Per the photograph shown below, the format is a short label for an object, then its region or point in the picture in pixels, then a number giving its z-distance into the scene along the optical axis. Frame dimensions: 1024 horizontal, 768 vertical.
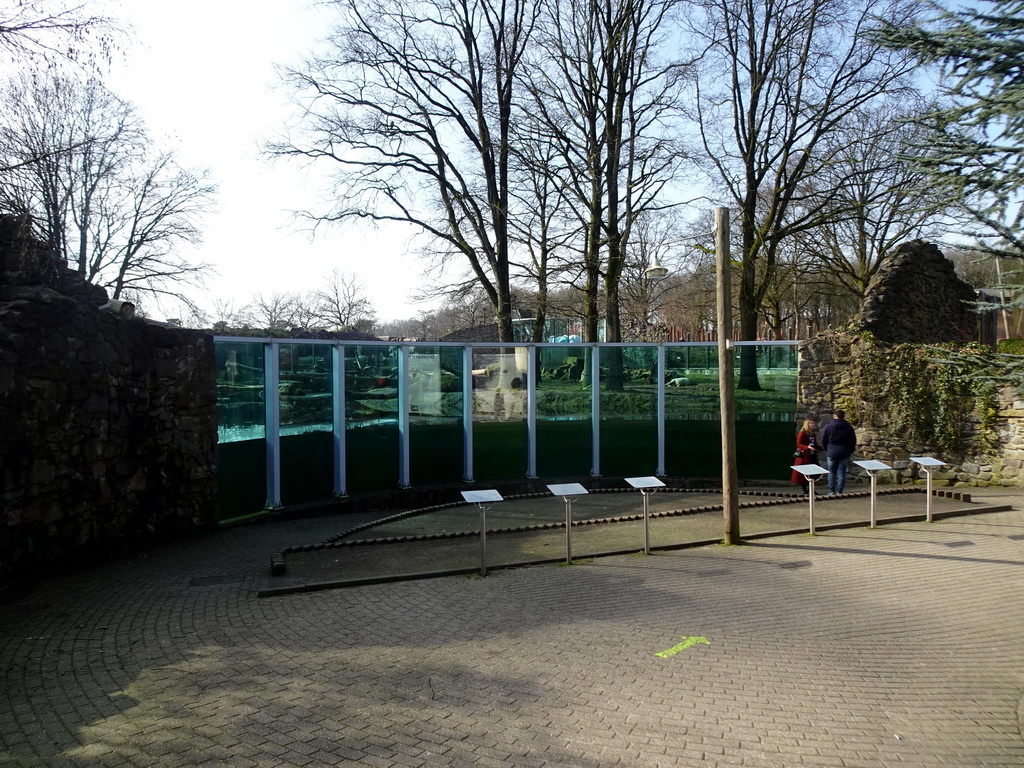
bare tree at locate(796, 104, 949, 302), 20.73
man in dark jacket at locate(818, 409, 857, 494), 13.52
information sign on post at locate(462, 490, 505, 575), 8.11
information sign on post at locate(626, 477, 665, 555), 8.95
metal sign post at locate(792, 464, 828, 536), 9.99
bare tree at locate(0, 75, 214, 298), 7.25
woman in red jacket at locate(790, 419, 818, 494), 14.29
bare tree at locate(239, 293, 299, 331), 41.54
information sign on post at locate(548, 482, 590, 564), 8.51
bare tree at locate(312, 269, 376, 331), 42.72
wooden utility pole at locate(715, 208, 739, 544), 9.78
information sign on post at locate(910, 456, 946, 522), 10.87
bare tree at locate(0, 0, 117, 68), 6.76
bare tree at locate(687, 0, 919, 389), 21.06
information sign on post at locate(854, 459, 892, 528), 10.60
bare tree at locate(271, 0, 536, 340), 21.86
